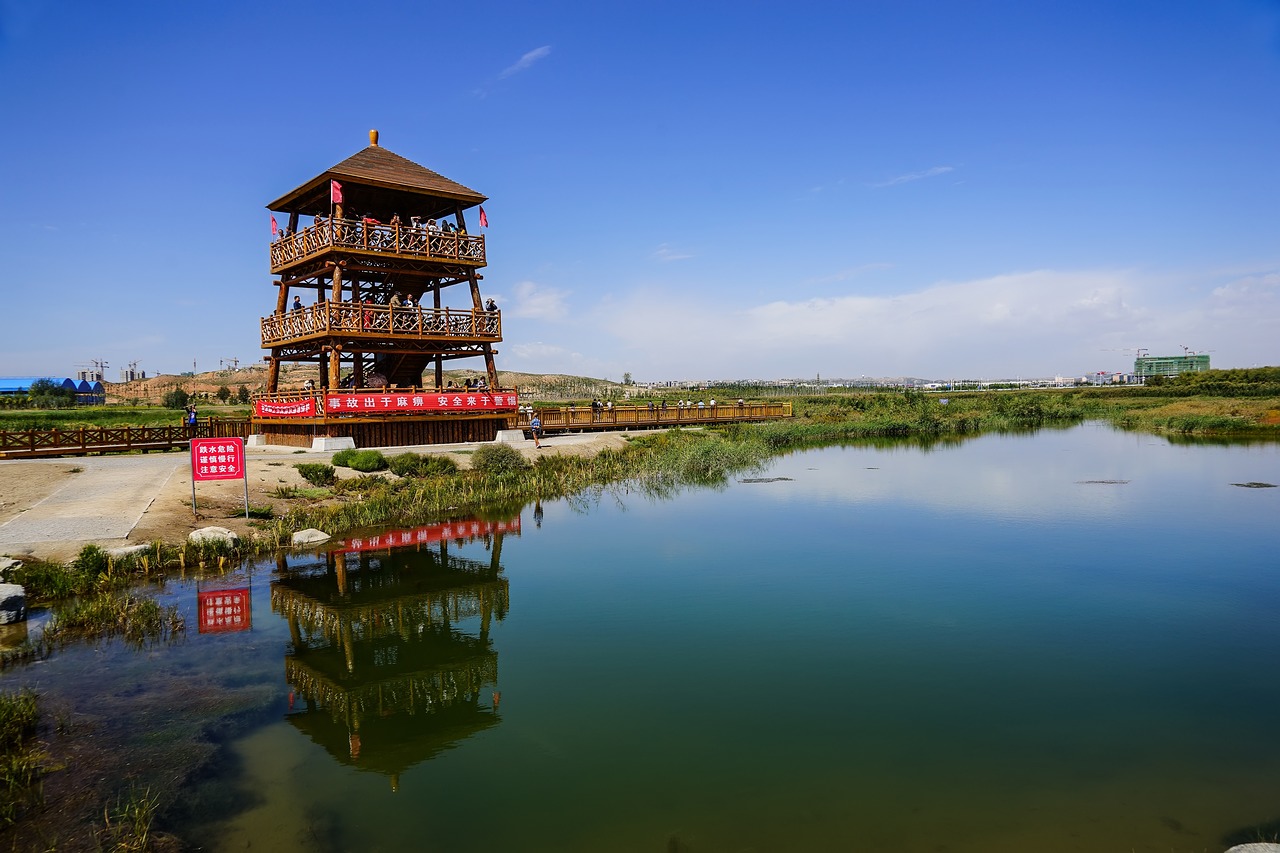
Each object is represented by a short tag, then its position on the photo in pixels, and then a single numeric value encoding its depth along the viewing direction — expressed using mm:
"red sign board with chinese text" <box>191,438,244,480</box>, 17094
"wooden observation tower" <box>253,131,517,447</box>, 28359
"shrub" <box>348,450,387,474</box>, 23312
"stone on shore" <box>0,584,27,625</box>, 10906
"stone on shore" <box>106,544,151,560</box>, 13633
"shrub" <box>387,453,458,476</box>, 24234
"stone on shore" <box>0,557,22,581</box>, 12203
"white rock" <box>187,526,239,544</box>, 15617
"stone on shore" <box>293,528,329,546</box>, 17234
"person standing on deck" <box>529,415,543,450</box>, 31969
